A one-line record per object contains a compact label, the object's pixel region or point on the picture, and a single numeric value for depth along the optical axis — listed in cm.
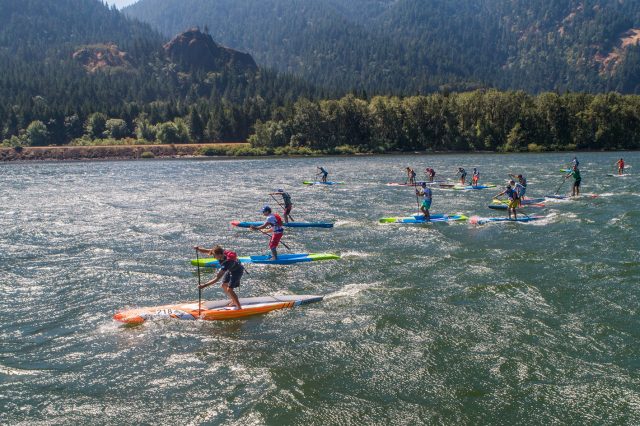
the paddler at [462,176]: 5337
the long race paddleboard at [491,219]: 3328
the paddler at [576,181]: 4294
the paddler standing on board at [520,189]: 3507
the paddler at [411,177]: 5294
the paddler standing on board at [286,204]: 3325
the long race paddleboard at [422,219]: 3332
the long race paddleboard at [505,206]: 3768
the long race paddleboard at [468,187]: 5134
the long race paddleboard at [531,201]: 4072
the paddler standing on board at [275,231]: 2475
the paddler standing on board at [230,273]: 1820
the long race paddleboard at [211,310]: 1775
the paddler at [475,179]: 5082
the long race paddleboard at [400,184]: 5382
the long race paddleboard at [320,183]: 5787
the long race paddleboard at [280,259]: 2464
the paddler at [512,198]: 3369
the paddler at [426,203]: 3288
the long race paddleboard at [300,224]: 3302
